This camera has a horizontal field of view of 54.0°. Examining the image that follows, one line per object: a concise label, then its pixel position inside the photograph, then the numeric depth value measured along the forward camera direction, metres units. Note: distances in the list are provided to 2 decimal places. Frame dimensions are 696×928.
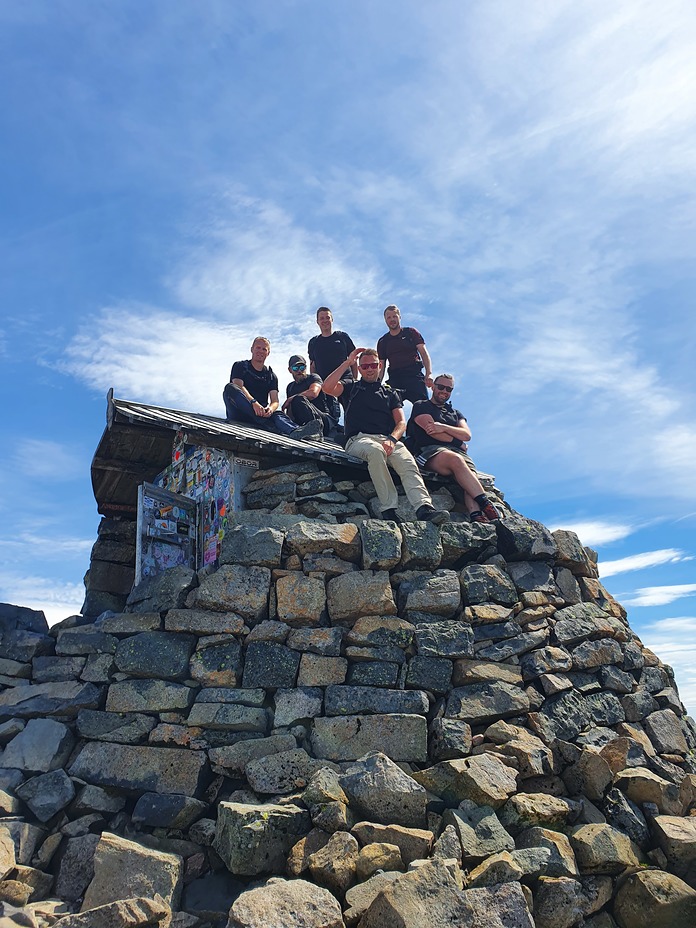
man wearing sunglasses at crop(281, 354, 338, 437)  10.15
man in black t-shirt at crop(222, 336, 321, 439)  9.53
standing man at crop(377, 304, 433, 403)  10.43
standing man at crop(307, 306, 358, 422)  11.10
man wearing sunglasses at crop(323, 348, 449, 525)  8.35
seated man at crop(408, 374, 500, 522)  8.78
